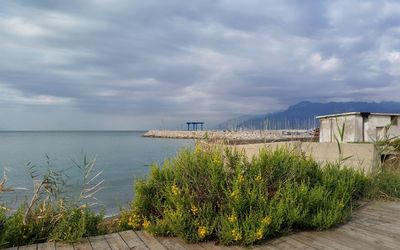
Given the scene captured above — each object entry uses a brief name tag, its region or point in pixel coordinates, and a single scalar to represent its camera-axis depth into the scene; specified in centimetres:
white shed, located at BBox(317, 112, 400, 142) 1623
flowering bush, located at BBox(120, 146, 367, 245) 416
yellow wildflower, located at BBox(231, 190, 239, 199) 421
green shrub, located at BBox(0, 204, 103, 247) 411
